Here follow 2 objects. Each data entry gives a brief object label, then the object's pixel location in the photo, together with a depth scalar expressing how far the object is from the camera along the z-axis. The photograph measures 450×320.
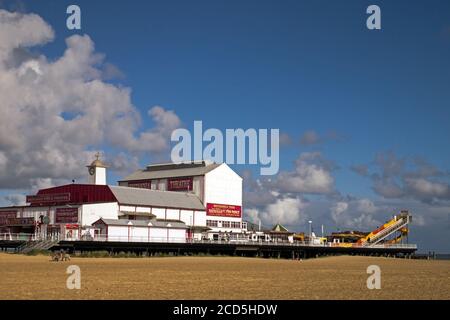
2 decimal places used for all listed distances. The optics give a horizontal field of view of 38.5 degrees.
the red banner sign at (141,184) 103.50
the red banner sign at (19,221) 81.88
